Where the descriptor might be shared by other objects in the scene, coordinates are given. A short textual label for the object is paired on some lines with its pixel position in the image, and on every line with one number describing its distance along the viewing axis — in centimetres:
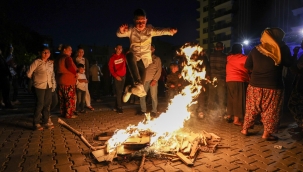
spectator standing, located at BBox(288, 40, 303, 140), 562
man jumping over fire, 528
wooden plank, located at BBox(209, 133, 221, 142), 507
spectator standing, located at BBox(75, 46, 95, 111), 806
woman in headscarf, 511
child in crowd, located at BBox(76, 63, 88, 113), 796
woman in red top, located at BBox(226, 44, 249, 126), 650
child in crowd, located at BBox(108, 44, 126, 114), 833
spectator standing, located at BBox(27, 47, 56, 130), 599
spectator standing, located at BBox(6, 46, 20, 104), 981
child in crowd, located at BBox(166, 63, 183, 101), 777
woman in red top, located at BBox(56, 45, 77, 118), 711
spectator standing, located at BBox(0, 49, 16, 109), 872
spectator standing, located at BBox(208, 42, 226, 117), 721
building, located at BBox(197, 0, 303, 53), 2912
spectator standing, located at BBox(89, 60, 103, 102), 1167
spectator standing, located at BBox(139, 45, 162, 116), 766
